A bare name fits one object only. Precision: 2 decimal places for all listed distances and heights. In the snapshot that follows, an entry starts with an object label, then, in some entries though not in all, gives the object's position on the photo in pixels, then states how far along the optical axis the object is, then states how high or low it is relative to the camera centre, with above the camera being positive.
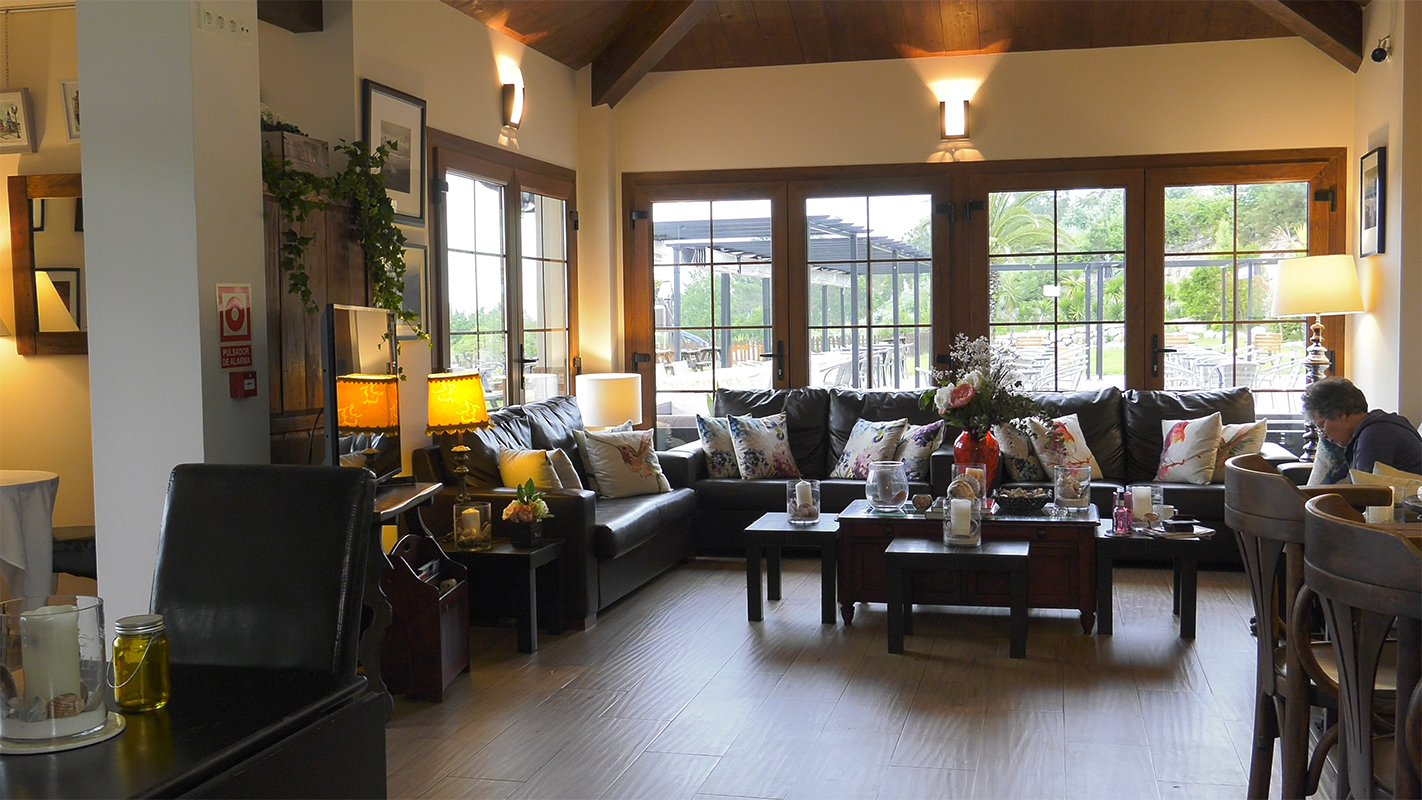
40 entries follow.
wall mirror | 5.43 +0.55
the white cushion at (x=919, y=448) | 6.32 -0.47
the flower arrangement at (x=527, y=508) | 4.66 -0.56
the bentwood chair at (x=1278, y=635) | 2.33 -0.60
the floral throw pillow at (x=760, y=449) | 6.63 -0.48
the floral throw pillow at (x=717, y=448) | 6.67 -0.47
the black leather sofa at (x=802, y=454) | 6.39 -0.51
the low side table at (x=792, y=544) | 4.95 -0.77
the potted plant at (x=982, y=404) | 5.10 -0.18
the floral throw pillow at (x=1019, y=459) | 6.28 -0.53
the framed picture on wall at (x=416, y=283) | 5.36 +0.42
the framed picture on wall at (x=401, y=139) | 5.08 +1.07
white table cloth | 4.36 -0.59
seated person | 3.77 -0.24
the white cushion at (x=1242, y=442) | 6.15 -0.44
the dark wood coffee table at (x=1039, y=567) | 4.74 -0.85
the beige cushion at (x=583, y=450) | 6.05 -0.43
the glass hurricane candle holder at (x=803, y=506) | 5.06 -0.62
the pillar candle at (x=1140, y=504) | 4.79 -0.60
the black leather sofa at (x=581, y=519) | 4.90 -0.68
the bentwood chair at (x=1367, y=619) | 1.70 -0.42
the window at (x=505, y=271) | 5.84 +0.57
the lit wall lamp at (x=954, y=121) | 7.07 +1.51
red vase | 5.16 -0.39
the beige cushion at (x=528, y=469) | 5.17 -0.45
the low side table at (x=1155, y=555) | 4.61 -0.81
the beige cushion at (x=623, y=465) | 5.97 -0.51
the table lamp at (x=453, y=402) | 4.60 -0.12
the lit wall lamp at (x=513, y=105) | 6.39 +1.49
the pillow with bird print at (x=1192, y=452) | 6.11 -0.50
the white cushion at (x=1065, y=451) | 6.23 -0.49
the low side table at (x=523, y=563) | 4.55 -0.78
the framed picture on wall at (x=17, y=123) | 5.39 +1.21
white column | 3.64 +0.38
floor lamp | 6.20 +0.38
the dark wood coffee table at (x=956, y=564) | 4.39 -0.78
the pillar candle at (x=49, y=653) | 1.46 -0.35
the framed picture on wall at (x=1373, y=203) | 6.10 +0.85
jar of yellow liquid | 1.58 -0.40
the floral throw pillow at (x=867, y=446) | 6.50 -0.47
